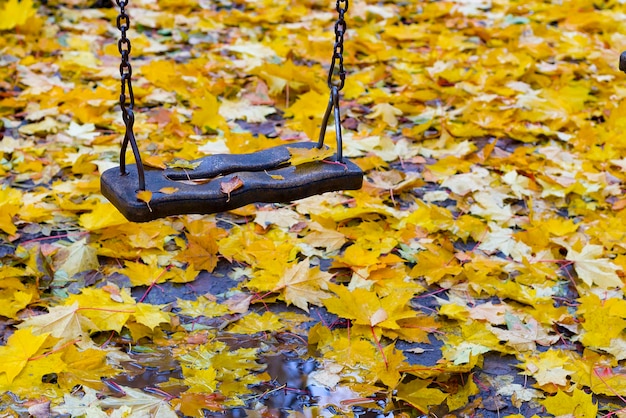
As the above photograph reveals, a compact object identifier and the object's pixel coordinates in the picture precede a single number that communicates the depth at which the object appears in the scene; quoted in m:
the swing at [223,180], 2.82
